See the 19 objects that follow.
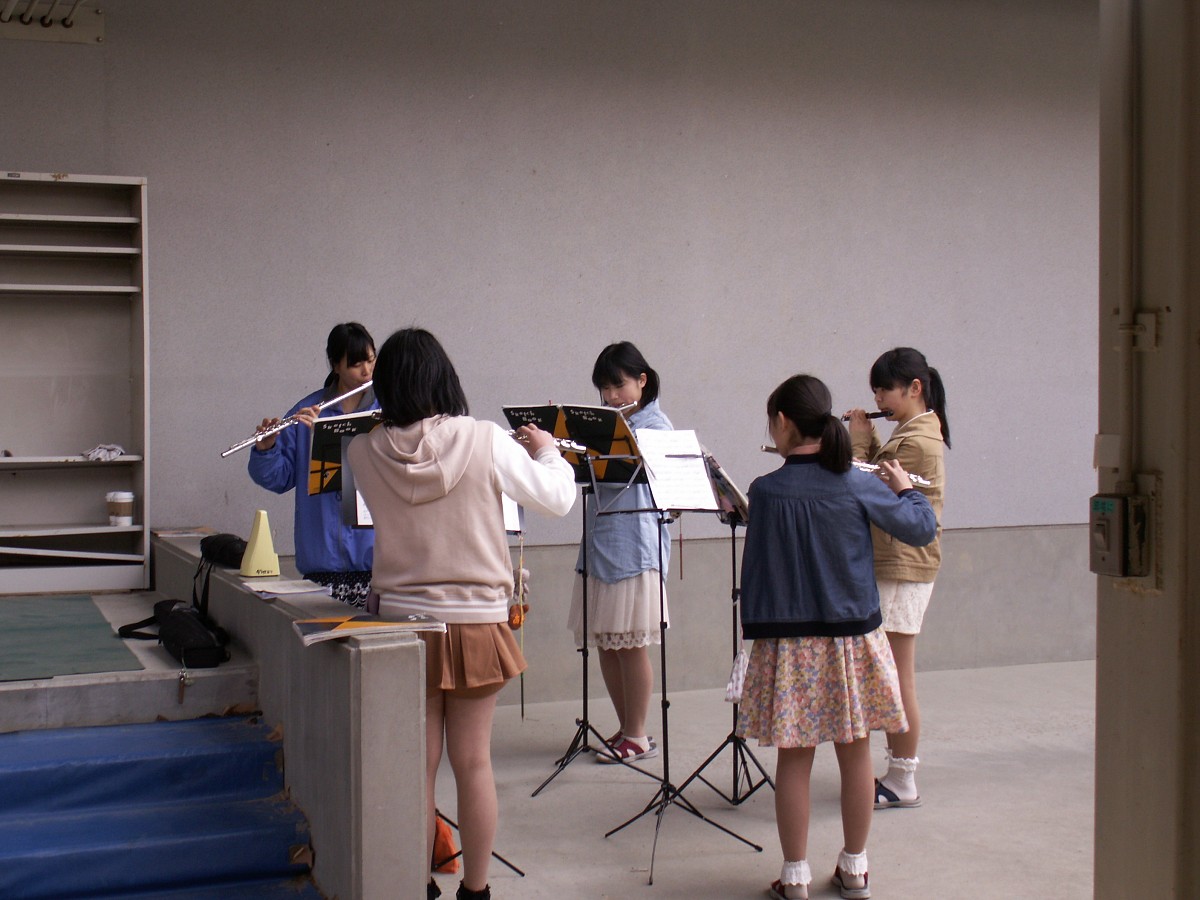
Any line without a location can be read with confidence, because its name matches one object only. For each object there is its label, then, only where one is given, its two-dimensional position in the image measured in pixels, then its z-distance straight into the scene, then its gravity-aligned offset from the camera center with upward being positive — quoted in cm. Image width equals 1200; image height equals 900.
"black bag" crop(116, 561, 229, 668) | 336 -58
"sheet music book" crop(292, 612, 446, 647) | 244 -40
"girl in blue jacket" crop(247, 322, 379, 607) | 361 -14
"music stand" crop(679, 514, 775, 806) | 372 -110
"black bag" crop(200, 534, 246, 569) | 382 -37
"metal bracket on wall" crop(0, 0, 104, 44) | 457 +159
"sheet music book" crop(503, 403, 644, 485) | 358 +2
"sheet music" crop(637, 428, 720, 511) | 349 -11
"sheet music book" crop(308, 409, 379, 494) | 307 -3
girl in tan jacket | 372 -36
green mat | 330 -62
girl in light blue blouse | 416 -47
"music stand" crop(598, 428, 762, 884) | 349 -16
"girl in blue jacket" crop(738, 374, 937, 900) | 300 -46
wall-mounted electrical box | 215 -18
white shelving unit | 459 +23
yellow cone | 362 -35
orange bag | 326 -113
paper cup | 465 -28
